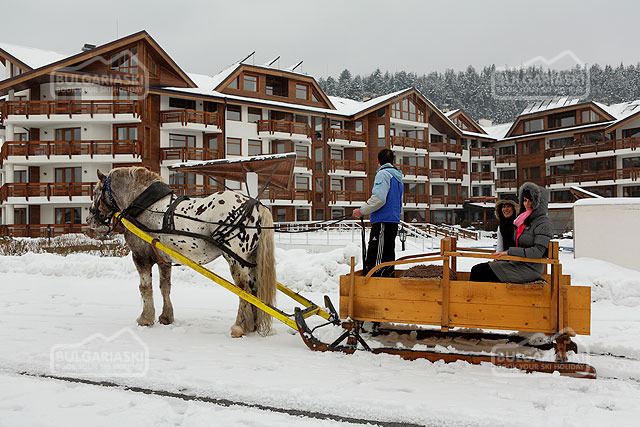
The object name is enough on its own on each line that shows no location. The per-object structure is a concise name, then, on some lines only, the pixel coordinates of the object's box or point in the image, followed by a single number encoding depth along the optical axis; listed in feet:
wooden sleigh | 14.34
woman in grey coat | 15.01
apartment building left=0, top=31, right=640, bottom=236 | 100.73
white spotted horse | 20.56
